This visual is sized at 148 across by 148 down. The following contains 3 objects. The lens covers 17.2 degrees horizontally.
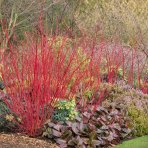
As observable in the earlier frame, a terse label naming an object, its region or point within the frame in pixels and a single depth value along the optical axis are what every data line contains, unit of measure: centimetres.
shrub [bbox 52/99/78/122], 668
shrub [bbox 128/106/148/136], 747
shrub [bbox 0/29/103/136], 632
